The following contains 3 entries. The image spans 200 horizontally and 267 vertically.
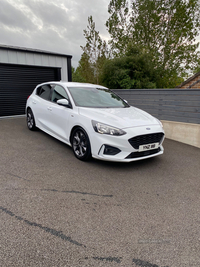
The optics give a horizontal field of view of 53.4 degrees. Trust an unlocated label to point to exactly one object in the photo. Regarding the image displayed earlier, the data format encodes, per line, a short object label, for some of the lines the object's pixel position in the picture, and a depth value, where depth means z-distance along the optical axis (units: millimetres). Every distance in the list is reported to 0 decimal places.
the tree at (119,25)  17312
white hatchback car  3814
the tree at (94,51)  19250
